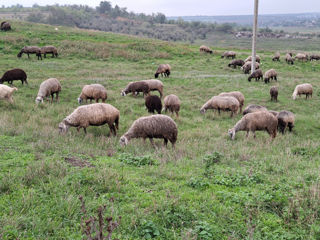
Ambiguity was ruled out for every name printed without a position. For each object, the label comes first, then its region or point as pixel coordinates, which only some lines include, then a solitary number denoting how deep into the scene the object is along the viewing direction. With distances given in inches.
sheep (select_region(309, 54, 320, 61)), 1352.1
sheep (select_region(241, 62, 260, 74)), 1018.7
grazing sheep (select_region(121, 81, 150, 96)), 644.1
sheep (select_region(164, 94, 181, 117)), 533.1
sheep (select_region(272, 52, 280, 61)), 1266.0
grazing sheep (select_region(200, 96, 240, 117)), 539.8
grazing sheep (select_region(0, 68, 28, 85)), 640.4
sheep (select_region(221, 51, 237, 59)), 1320.1
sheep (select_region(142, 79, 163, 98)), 657.6
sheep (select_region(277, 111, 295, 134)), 461.7
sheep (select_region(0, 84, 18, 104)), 502.9
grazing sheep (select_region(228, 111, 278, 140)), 420.5
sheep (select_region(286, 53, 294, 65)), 1232.8
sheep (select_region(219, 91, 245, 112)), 590.6
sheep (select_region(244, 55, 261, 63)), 1198.1
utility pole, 900.0
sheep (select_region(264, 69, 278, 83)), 838.3
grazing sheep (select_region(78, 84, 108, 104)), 549.0
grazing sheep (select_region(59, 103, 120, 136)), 384.2
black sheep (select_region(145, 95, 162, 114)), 517.0
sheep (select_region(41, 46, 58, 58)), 1058.7
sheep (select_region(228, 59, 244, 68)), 1104.8
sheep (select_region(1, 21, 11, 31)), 1332.4
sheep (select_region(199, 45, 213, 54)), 1444.5
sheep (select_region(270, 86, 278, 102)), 625.1
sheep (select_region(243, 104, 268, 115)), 506.6
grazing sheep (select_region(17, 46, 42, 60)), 1015.0
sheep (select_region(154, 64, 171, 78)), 876.6
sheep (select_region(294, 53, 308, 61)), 1323.8
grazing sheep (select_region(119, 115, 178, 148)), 353.7
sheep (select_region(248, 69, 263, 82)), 862.5
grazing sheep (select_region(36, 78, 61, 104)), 550.5
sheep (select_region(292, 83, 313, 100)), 671.8
